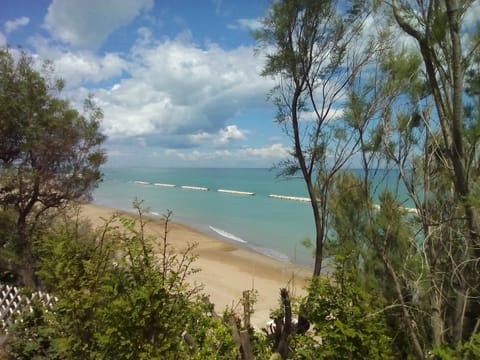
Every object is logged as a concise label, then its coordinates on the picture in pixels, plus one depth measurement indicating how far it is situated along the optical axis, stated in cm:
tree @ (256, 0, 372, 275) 496
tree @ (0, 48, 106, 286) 644
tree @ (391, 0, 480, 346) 246
